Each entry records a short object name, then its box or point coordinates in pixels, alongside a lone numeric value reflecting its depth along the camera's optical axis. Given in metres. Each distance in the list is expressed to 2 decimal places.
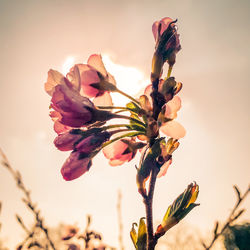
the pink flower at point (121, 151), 0.15
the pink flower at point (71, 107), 0.14
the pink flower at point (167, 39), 0.16
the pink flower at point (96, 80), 0.16
